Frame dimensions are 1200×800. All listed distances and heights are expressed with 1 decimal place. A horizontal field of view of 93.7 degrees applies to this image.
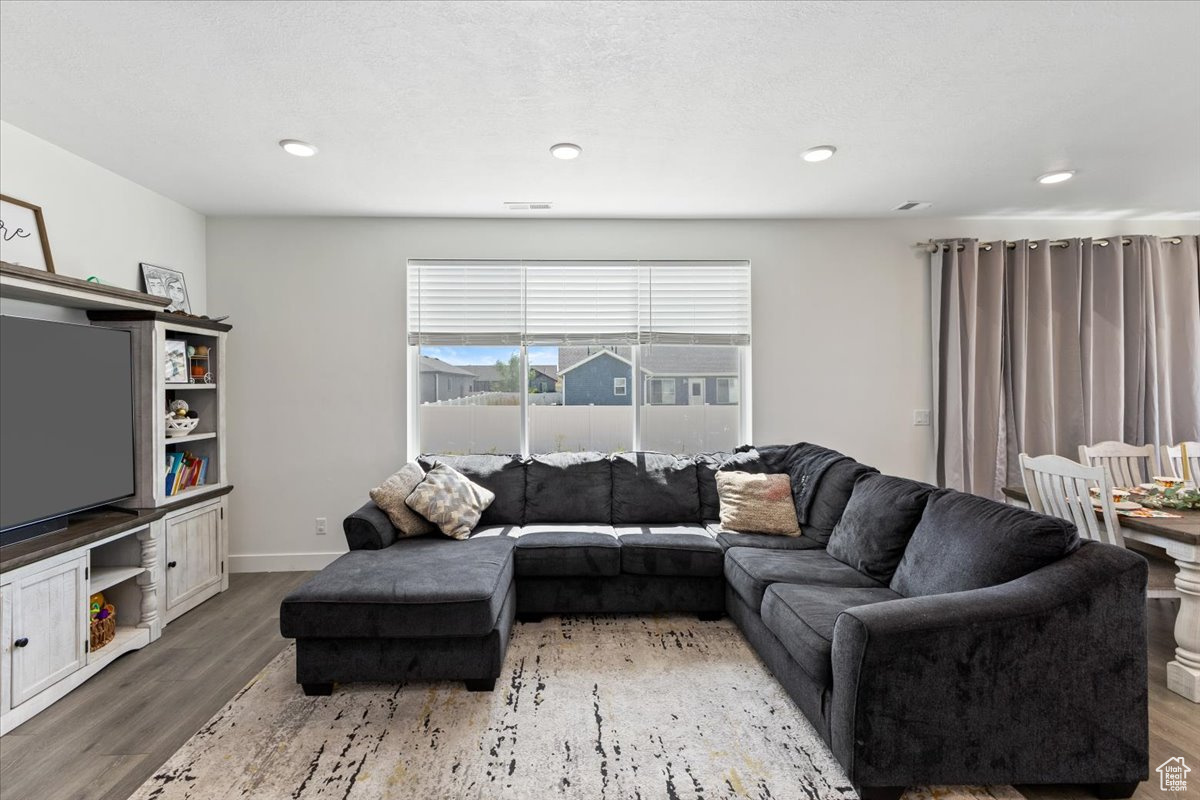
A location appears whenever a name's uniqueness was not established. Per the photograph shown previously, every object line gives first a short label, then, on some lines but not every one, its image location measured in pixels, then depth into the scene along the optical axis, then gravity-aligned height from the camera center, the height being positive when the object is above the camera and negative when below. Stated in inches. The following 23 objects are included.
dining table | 90.0 -30.9
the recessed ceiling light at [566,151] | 113.0 +51.7
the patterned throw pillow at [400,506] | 127.0 -23.0
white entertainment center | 88.7 -27.7
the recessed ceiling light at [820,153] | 115.6 +52.1
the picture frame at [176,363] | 130.1 +9.9
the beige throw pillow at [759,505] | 131.3 -24.5
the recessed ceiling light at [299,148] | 110.7 +51.4
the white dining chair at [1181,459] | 131.7 -14.1
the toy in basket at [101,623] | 106.3 -42.0
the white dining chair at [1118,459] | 133.7 -14.0
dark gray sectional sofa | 68.9 -31.5
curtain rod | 161.6 +45.4
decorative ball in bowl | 131.7 -4.7
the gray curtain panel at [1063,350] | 160.2 +14.5
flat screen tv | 91.7 -3.0
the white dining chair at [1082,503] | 100.2 -19.2
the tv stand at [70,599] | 86.7 -34.1
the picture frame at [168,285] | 136.6 +30.4
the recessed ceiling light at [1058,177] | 130.6 +52.9
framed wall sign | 102.1 +31.8
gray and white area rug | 73.2 -49.6
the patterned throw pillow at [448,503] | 127.8 -22.9
